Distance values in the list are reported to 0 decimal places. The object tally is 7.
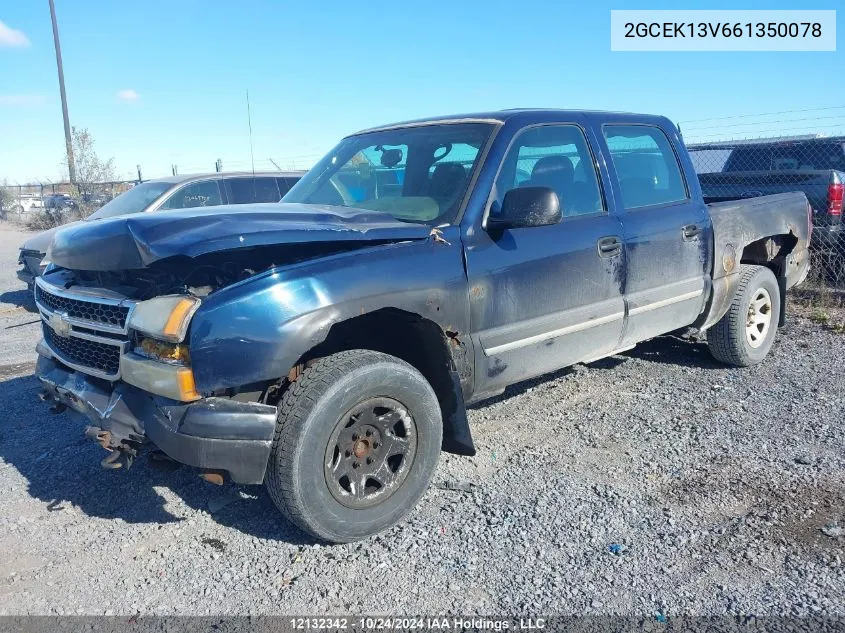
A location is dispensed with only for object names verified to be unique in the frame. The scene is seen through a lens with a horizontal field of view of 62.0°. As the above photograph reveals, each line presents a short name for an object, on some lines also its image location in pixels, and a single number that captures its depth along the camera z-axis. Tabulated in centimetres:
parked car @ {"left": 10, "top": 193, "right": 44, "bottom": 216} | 2834
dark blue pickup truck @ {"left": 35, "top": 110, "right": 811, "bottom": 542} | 278
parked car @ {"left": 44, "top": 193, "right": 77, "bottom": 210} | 2066
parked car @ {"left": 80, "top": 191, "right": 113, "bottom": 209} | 1995
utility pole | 1938
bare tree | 2064
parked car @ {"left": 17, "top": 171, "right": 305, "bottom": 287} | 836
